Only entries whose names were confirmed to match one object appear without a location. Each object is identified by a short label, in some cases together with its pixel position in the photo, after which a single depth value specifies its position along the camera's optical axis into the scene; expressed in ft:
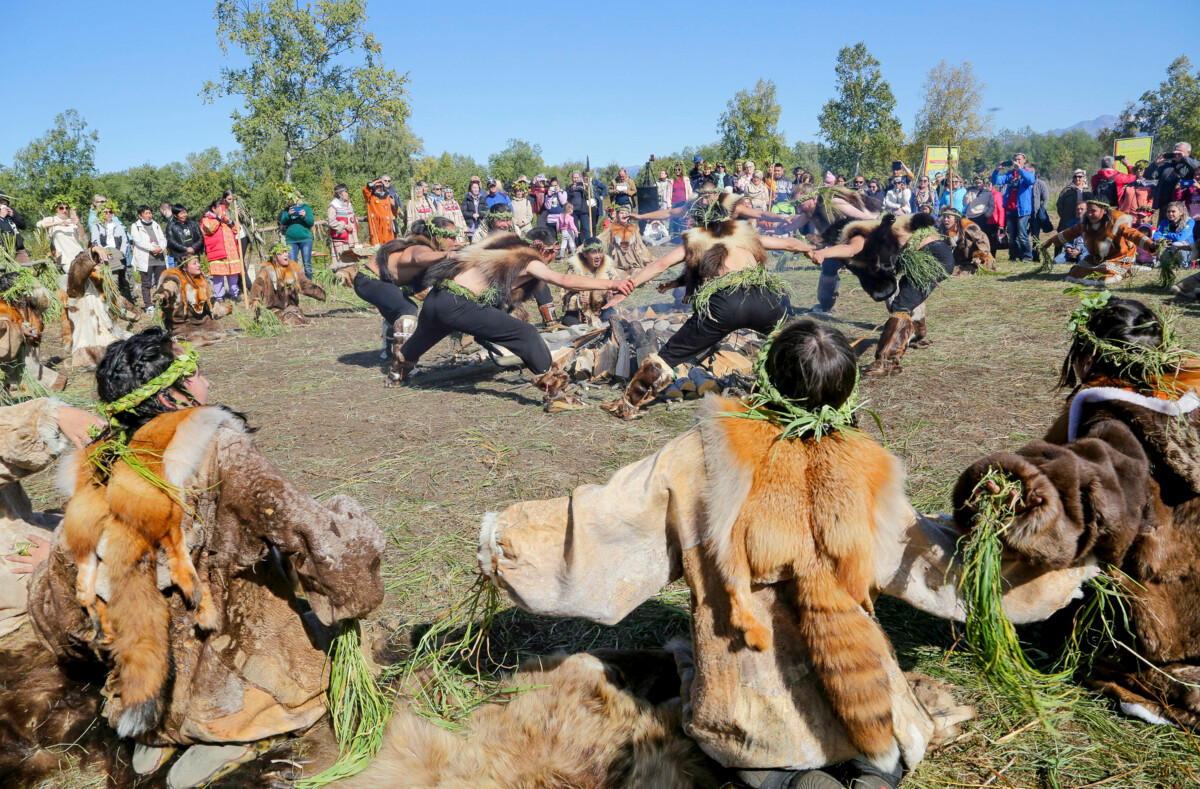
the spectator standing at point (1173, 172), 40.55
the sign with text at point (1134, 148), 60.39
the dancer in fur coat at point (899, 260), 25.46
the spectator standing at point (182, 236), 42.80
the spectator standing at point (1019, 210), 47.52
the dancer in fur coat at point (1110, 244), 36.09
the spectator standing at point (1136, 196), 43.86
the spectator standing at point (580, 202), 58.70
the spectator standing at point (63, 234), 34.78
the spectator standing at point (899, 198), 55.16
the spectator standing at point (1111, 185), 45.39
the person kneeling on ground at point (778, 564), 6.42
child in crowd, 57.97
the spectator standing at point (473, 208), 54.39
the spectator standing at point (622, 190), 54.95
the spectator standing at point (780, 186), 63.05
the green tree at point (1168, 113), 109.62
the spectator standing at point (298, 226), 45.37
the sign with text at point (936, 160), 65.57
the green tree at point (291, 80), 104.32
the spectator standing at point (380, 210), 50.24
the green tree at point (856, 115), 97.30
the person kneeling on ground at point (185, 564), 7.49
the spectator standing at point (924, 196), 61.05
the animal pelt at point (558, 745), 7.37
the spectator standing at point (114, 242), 41.63
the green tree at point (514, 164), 117.39
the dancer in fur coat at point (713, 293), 20.83
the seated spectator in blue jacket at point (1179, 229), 36.77
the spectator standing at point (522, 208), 57.41
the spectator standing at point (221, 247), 42.37
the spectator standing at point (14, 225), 33.80
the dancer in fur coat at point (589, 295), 32.40
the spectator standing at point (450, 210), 55.10
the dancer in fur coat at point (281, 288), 38.14
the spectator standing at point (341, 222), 48.79
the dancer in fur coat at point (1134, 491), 6.64
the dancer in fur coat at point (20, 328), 20.25
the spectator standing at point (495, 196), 54.99
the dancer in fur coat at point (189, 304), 34.86
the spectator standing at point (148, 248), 42.73
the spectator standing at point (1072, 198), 46.44
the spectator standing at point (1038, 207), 48.26
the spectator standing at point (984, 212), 50.78
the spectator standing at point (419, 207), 55.01
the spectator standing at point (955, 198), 58.03
